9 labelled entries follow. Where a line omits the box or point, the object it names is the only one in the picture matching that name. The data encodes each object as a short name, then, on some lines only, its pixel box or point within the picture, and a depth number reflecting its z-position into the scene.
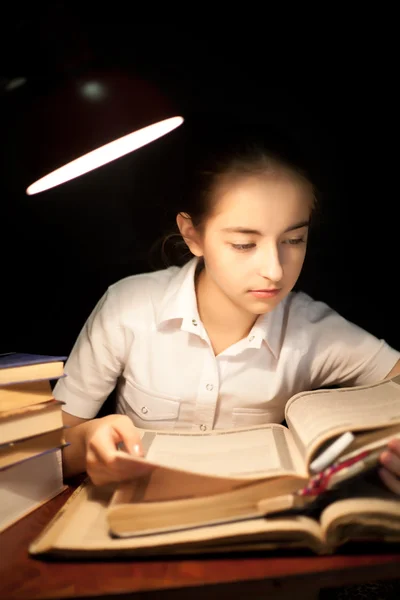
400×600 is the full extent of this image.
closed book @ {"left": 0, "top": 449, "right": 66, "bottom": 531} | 0.75
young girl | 0.97
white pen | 0.65
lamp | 0.69
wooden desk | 0.60
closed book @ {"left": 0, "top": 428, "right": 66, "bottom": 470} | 0.74
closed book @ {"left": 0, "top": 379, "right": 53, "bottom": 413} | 0.74
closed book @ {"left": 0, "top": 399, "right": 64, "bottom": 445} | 0.73
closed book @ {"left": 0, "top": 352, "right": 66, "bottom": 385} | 0.74
